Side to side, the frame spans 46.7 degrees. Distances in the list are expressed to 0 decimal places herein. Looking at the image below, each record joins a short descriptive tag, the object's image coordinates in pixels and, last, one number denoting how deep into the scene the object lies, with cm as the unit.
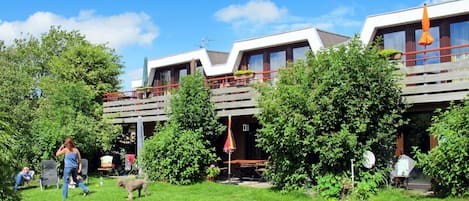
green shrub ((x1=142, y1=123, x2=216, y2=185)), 1655
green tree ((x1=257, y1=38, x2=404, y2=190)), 1277
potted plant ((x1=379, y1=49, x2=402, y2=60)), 1380
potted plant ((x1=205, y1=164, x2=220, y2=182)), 1689
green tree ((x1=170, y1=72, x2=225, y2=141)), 1739
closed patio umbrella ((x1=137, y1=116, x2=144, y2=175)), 1977
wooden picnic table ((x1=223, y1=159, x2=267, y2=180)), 1728
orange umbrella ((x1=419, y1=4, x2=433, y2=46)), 1552
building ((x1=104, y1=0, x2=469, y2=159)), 1336
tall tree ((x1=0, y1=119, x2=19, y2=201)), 577
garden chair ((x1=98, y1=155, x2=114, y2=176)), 2104
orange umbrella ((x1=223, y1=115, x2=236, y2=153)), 1662
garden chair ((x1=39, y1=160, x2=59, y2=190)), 1583
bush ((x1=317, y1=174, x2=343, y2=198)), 1264
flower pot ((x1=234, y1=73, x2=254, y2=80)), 1881
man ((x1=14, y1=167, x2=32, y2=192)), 1559
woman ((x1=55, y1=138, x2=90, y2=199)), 1324
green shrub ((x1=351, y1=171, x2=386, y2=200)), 1240
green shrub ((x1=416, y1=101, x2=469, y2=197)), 1082
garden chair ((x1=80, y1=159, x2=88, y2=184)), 1739
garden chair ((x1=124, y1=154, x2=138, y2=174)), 2094
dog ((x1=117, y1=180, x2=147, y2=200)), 1304
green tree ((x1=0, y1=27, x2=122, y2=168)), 1989
